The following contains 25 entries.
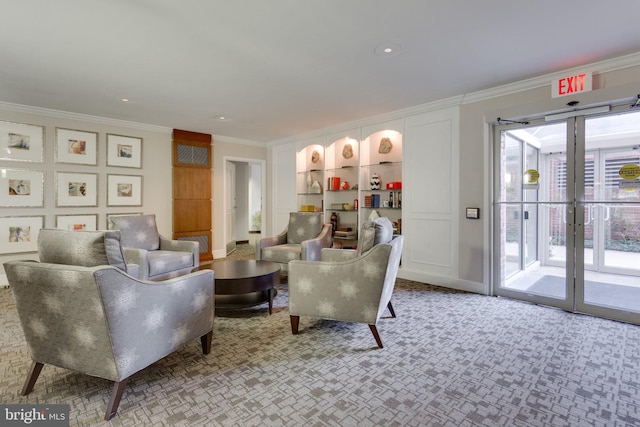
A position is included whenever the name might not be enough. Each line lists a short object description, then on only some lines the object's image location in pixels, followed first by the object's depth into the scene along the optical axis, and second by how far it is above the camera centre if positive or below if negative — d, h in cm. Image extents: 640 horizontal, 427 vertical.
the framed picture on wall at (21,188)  461 +31
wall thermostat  420 -4
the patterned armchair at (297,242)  457 -50
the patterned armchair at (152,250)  385 -56
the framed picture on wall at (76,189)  504 +34
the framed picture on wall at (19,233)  462 -36
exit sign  330 +136
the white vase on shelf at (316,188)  649 +45
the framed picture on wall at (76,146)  502 +103
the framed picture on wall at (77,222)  506 -21
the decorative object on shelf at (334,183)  618 +53
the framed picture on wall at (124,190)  555 +35
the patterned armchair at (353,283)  252 -61
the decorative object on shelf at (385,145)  545 +113
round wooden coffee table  315 -73
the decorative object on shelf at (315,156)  669 +114
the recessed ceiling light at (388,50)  290 +153
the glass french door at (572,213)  327 -2
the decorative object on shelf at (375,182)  556 +50
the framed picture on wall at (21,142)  459 +101
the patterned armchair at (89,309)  166 -56
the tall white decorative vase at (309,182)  669 +60
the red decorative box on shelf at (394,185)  524 +42
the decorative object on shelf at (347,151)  600 +113
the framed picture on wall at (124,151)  551 +105
